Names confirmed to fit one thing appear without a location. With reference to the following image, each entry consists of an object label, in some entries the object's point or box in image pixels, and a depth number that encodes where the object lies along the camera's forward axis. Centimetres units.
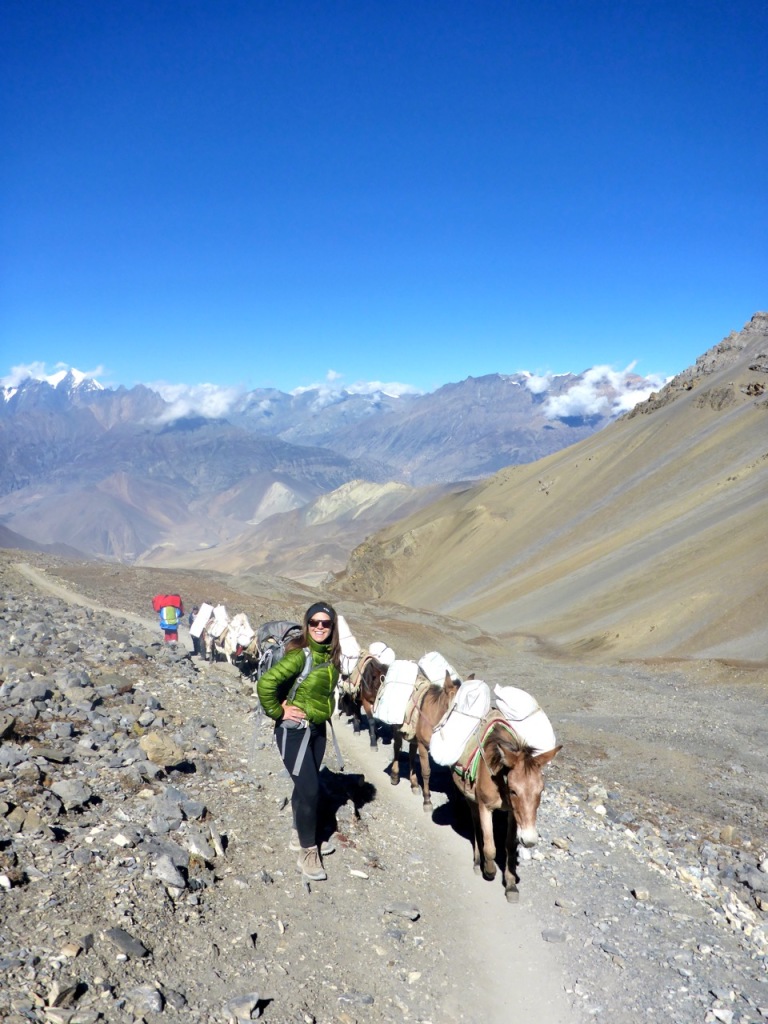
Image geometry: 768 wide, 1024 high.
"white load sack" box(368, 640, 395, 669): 1203
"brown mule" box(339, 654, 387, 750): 1188
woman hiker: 613
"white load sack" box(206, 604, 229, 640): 1845
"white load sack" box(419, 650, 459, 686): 1009
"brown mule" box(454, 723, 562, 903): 631
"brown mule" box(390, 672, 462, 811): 938
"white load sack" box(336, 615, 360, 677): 1302
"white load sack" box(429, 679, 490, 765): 746
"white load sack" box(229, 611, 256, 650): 1712
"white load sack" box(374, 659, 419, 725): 992
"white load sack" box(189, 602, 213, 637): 1909
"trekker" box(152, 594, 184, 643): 1975
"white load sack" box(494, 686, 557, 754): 746
